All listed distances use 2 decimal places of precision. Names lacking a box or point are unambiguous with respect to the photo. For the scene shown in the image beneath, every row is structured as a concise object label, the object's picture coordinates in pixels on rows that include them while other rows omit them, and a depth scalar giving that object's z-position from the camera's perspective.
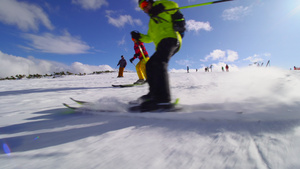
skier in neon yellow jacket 1.46
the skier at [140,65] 4.86
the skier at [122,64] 10.01
